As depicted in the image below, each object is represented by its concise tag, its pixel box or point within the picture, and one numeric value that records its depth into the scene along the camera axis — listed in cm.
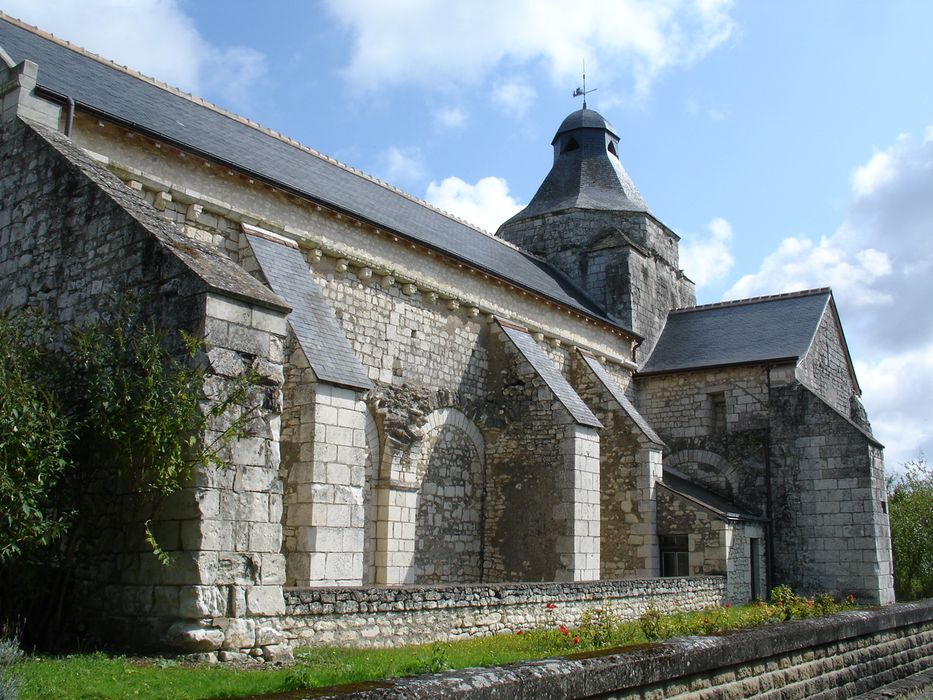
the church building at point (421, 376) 693
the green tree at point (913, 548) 2050
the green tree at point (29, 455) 617
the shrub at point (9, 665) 404
